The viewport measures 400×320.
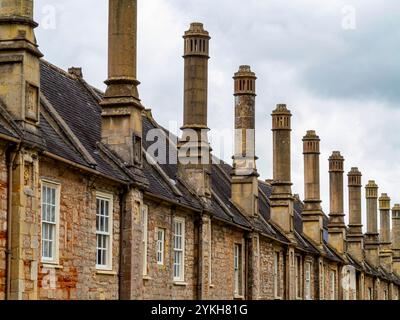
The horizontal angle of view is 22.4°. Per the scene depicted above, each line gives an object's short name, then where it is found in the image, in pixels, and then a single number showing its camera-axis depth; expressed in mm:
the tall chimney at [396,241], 74812
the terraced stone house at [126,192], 20141
